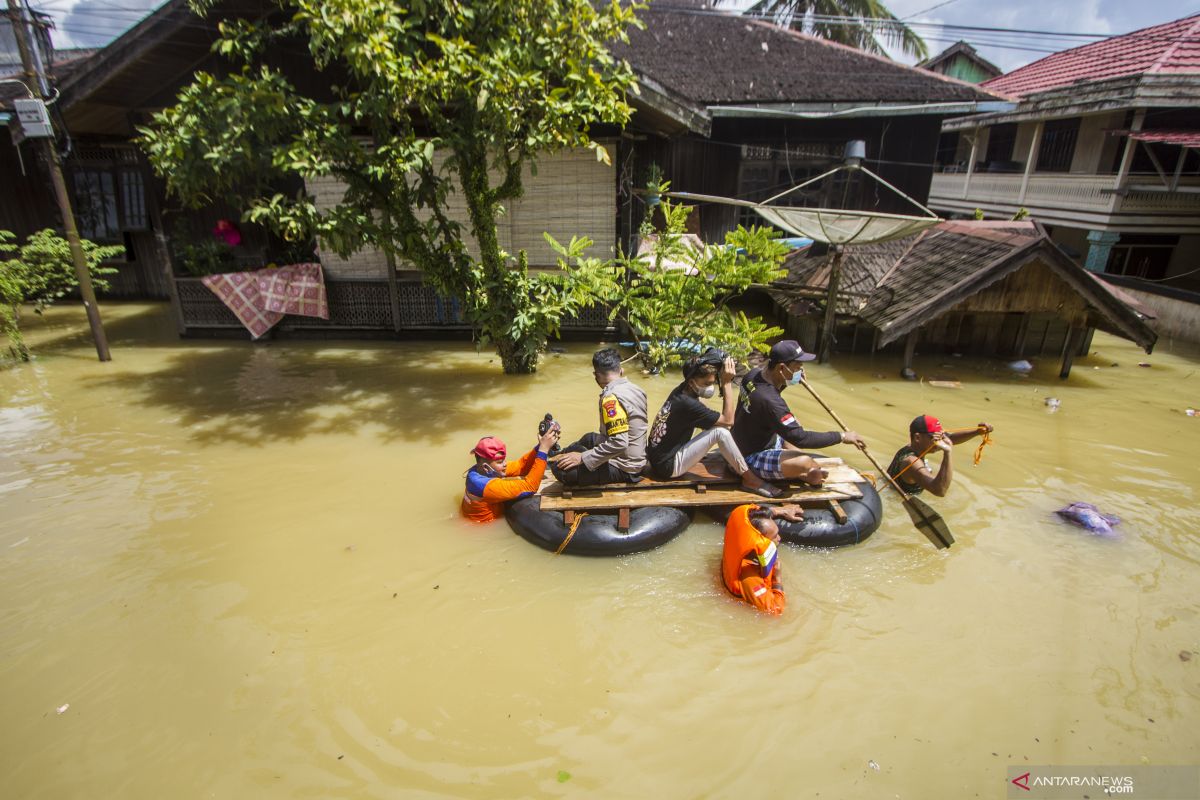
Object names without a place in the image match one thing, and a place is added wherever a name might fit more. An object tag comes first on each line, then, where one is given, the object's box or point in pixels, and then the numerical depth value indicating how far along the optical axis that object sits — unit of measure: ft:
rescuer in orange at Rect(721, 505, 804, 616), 14.24
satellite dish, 26.78
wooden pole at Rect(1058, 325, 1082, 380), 29.19
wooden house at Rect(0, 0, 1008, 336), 29.81
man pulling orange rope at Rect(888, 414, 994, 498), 17.26
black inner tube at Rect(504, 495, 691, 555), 16.25
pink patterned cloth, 33.55
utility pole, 25.74
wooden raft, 16.61
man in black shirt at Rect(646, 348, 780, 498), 16.35
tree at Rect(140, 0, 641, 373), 19.83
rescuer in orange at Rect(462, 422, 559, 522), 17.24
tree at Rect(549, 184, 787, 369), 25.85
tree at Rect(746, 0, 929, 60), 57.72
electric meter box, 26.11
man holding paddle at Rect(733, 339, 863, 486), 16.87
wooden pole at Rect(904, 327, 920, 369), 29.73
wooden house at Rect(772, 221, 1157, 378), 27.50
